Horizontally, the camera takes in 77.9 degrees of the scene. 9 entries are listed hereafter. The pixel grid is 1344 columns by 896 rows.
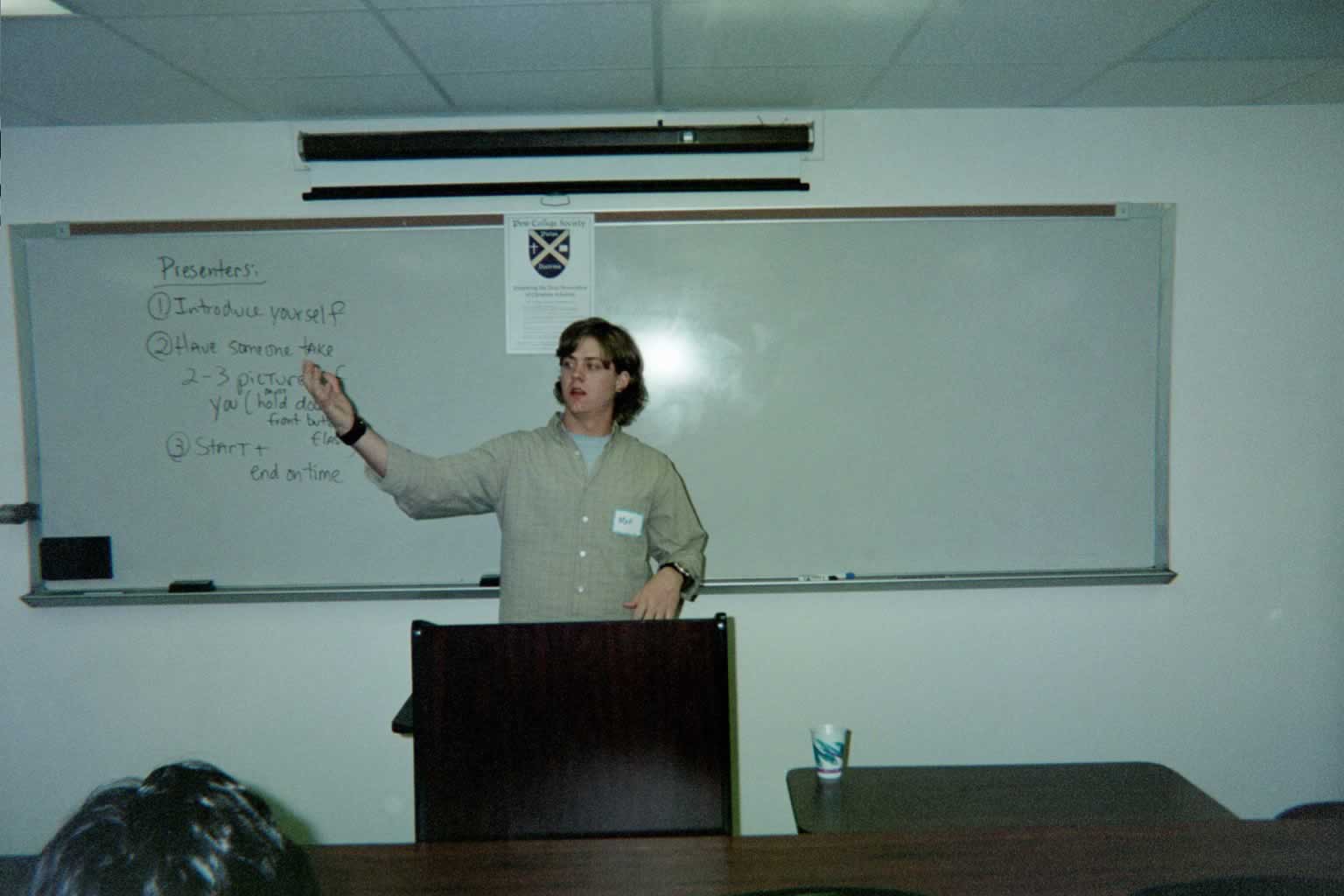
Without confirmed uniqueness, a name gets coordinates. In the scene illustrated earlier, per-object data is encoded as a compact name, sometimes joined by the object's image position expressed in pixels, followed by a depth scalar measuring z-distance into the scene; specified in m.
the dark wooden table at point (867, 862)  1.12
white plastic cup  1.80
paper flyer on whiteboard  2.74
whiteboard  2.75
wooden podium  1.35
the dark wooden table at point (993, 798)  1.61
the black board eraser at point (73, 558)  2.75
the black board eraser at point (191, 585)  2.74
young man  2.23
